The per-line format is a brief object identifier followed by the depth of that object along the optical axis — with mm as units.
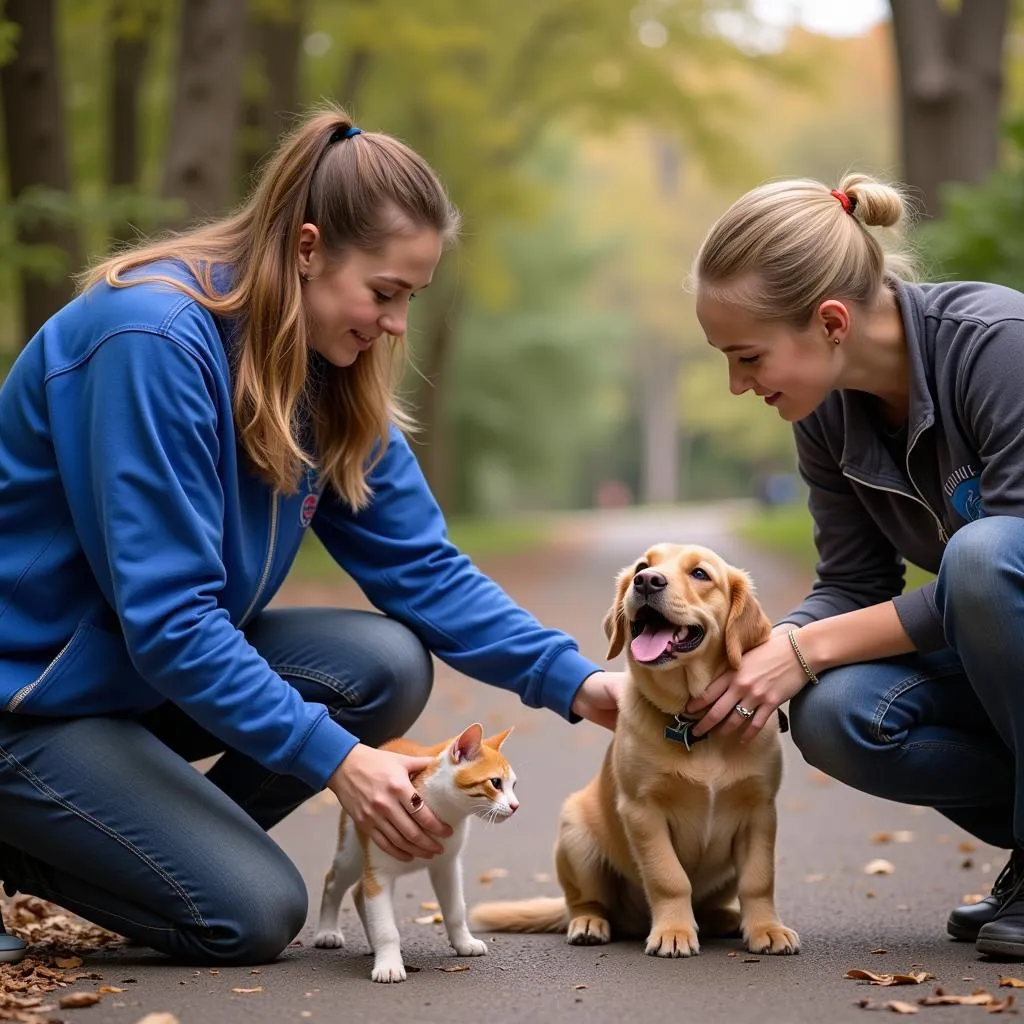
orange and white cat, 3537
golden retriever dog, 3828
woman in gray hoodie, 3691
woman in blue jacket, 3449
